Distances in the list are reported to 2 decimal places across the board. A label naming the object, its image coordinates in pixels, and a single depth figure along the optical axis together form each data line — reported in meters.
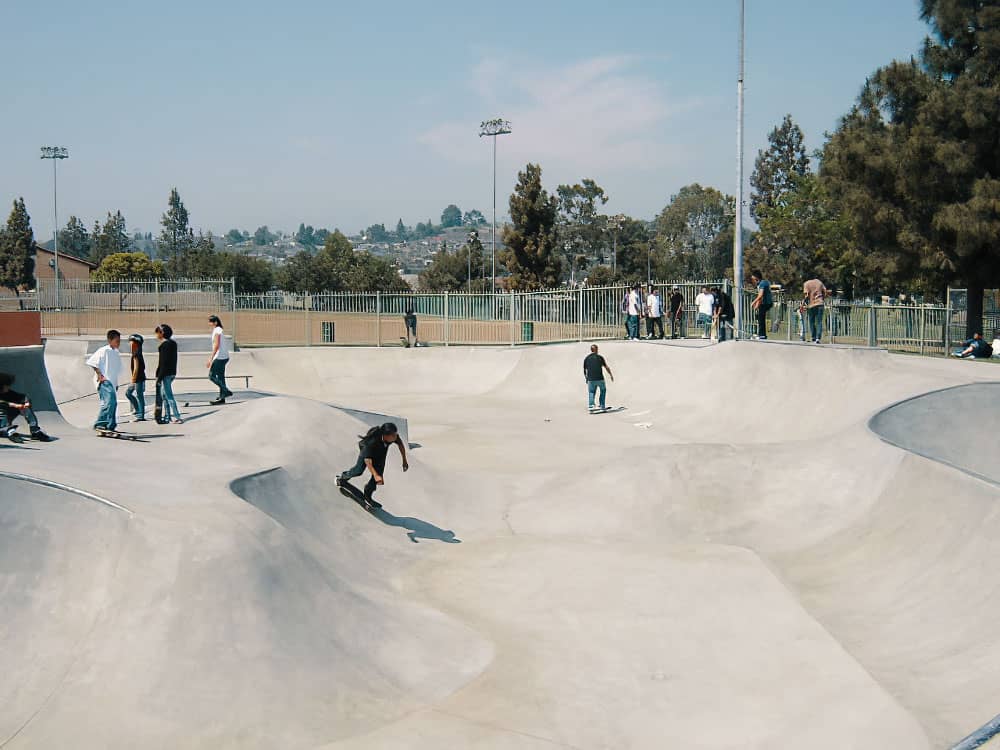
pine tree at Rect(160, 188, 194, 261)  131.38
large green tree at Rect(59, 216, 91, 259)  179.15
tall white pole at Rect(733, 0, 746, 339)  22.72
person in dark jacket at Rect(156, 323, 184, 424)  13.12
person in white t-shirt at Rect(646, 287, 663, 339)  25.23
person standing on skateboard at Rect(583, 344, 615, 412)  20.84
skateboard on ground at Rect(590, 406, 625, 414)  21.88
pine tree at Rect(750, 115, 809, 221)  78.69
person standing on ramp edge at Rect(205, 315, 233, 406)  14.82
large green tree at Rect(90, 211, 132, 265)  137.88
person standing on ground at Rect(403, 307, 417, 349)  31.47
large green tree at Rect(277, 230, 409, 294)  82.06
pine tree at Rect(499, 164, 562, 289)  54.50
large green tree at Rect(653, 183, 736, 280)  97.44
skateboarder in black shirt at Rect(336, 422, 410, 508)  10.36
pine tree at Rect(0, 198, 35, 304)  73.38
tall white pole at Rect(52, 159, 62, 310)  52.00
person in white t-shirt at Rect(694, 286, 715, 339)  24.33
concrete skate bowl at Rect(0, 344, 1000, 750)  6.33
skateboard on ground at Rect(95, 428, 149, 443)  12.41
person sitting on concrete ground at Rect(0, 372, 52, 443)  11.06
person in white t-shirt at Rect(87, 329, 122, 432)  12.53
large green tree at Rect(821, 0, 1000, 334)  28.30
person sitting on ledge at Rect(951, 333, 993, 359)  23.16
